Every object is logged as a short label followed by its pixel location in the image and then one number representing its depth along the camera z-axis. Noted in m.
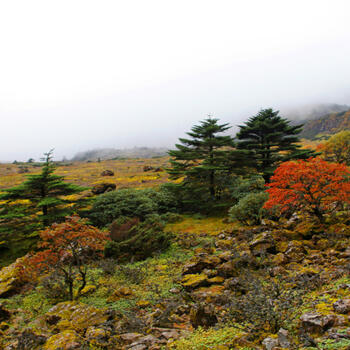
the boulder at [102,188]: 30.03
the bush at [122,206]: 20.14
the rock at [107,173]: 61.53
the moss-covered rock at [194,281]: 8.03
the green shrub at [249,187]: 19.52
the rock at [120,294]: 8.11
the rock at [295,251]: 8.65
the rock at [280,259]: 8.50
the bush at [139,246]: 13.03
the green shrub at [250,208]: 15.34
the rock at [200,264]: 9.34
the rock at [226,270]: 8.52
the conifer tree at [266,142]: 23.44
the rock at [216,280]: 8.19
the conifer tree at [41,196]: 17.28
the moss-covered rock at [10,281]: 10.19
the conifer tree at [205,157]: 22.98
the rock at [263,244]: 9.73
